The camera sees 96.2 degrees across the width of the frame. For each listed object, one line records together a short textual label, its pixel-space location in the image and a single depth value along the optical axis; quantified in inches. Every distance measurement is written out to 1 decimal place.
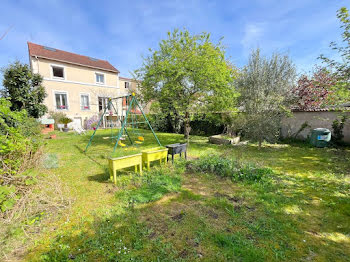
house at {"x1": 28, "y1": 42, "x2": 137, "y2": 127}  579.8
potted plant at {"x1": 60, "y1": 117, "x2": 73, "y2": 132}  566.6
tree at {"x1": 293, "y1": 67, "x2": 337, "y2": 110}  410.1
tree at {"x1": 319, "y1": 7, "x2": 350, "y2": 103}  165.3
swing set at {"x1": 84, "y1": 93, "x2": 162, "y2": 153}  223.9
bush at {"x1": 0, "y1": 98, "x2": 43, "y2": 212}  91.3
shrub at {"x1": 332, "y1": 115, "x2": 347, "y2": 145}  317.7
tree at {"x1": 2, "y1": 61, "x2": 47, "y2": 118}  360.5
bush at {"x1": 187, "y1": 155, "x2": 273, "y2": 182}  168.2
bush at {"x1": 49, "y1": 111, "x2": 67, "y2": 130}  566.3
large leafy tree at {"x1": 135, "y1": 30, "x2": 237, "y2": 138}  295.9
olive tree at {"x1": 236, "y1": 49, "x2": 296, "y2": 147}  290.0
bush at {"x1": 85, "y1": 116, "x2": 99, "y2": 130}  660.7
